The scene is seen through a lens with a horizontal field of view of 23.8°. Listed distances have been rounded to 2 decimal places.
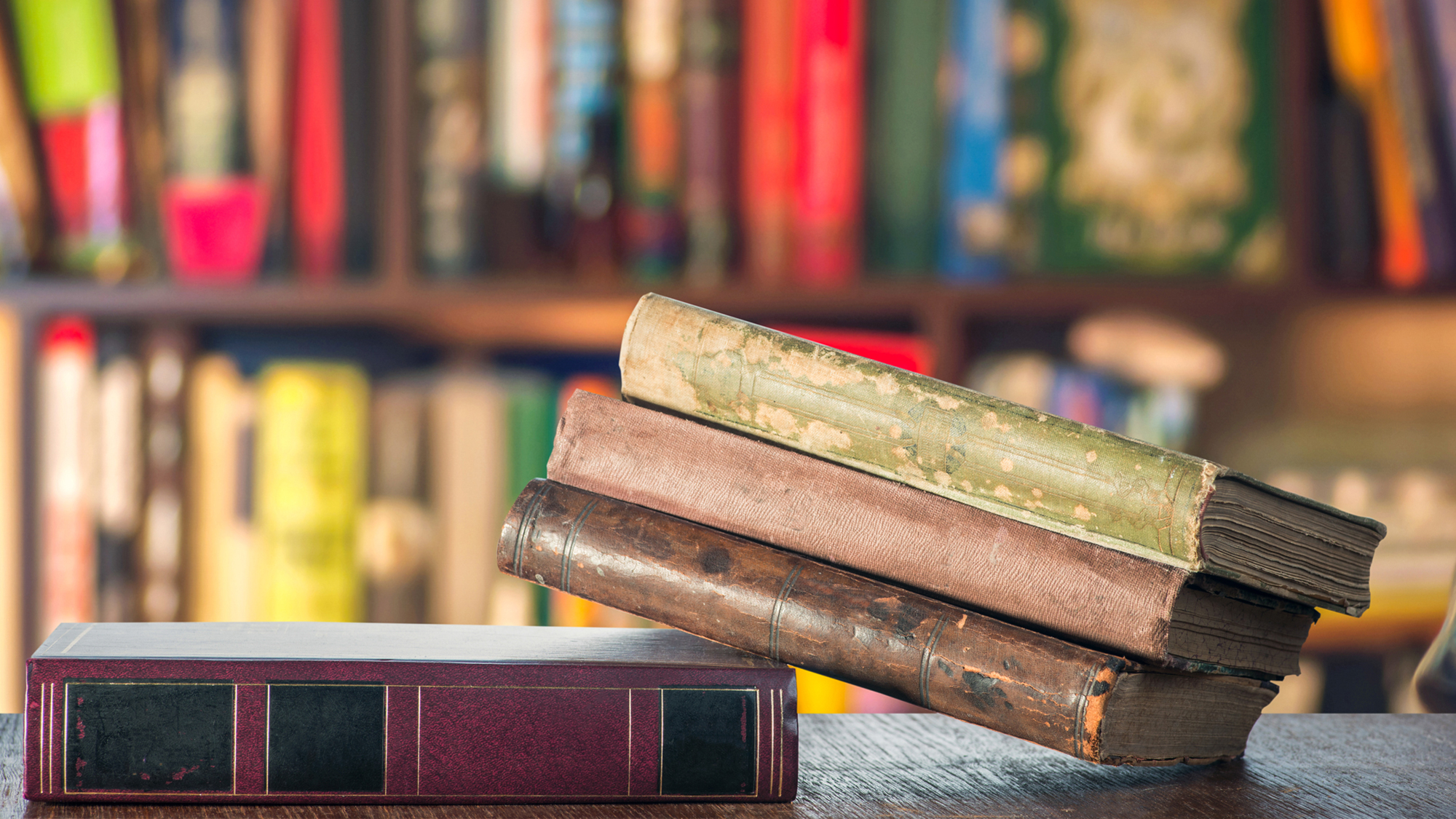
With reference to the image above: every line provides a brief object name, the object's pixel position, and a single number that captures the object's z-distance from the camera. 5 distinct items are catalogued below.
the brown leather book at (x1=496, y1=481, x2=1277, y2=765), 1.18
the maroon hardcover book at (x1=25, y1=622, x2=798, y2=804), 1.17
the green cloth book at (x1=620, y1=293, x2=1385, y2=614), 1.16
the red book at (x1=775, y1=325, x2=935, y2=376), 1.89
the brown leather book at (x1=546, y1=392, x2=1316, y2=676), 1.17
